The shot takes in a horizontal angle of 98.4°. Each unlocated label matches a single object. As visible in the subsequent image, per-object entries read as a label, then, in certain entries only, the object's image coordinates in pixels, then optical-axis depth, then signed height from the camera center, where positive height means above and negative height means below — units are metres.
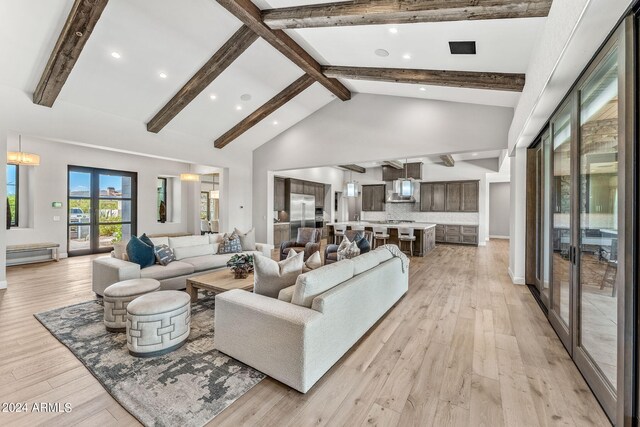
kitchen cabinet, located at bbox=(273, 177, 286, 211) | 9.31 +0.56
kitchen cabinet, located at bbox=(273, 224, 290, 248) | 9.20 -0.78
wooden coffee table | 3.32 -0.91
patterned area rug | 1.82 -1.30
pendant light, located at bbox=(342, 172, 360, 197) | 8.88 +0.68
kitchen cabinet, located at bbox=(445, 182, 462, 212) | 10.20 +0.57
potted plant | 3.68 -0.74
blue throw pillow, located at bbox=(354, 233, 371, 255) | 4.81 -0.58
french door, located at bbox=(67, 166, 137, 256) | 7.38 +0.06
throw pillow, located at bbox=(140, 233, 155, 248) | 4.25 -0.47
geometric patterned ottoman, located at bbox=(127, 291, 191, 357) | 2.41 -1.03
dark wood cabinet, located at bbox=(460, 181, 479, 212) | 9.91 +0.53
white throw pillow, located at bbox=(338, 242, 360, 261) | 4.19 -0.62
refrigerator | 9.91 -0.04
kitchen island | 7.66 -0.67
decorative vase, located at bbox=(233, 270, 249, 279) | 3.69 -0.85
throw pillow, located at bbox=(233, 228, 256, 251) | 5.74 -0.61
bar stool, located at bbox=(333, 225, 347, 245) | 8.98 -0.63
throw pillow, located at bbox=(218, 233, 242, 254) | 5.35 -0.67
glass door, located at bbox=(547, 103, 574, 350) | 2.68 -0.11
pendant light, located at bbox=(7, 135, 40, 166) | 5.07 +0.98
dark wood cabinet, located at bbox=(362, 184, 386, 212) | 11.69 +0.57
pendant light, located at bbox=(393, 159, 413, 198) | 7.93 +0.70
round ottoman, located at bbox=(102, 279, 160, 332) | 2.91 -1.01
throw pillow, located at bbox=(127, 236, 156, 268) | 4.00 -0.62
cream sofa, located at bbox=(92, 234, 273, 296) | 3.73 -0.85
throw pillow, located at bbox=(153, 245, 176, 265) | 4.28 -0.69
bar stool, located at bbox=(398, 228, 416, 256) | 7.49 -0.68
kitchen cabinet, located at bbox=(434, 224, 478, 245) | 9.79 -0.81
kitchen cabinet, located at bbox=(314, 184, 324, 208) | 11.27 +0.66
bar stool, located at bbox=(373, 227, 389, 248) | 7.82 -0.65
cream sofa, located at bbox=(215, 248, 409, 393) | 1.99 -0.91
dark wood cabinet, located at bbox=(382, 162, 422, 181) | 9.94 +1.46
